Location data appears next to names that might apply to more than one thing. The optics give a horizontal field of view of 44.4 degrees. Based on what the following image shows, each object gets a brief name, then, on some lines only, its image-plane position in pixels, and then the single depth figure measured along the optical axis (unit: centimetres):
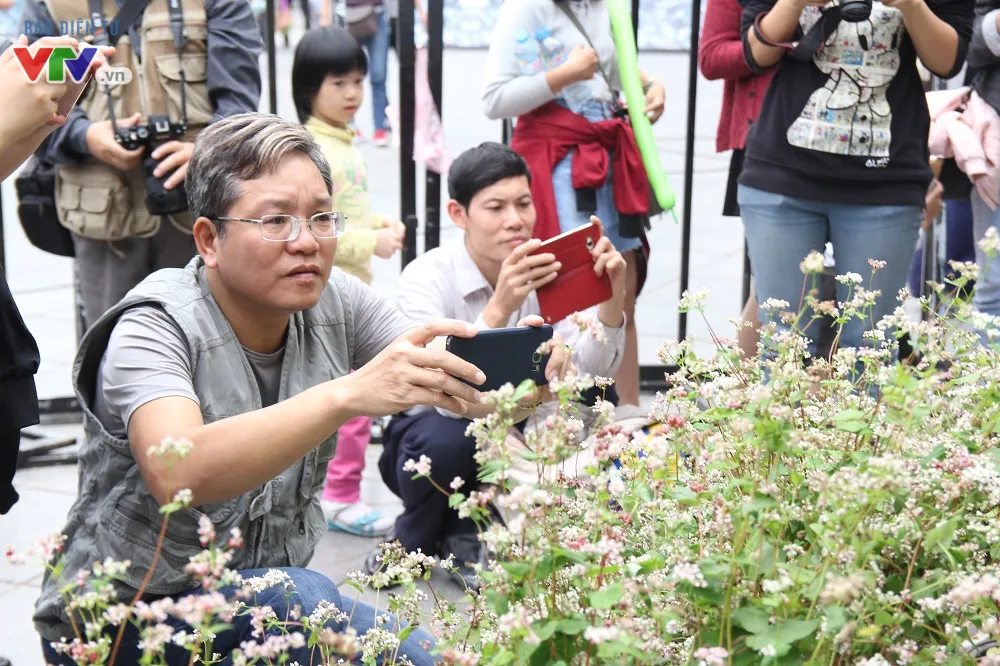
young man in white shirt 321
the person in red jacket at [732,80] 362
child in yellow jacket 374
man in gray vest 180
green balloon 354
